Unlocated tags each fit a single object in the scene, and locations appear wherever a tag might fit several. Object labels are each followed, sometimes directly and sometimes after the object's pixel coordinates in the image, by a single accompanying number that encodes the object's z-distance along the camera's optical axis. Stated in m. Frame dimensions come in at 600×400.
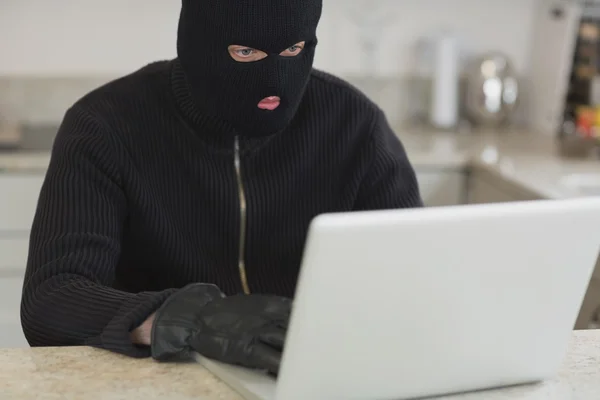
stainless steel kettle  3.13
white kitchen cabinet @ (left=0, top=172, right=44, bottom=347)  2.58
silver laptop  0.94
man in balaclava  1.46
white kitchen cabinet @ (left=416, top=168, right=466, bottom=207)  2.71
